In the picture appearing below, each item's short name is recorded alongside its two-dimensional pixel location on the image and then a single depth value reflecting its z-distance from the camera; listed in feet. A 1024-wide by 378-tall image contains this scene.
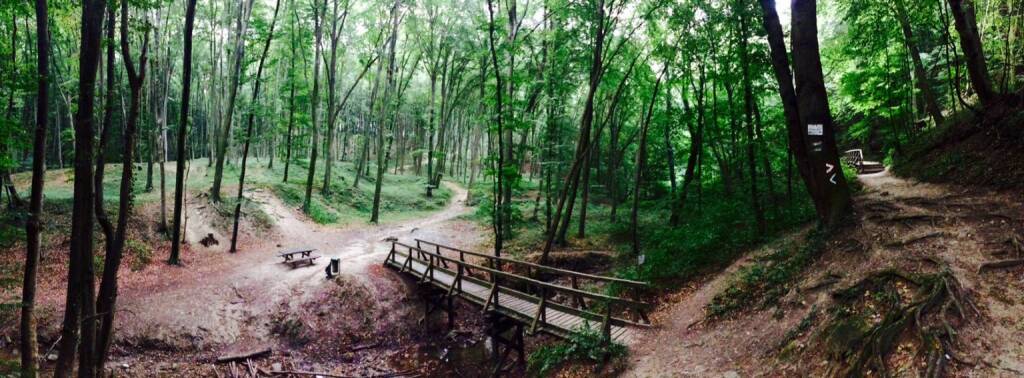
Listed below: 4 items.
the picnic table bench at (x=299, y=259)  48.24
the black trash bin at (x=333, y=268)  44.86
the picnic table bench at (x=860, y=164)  57.06
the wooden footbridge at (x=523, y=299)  27.96
